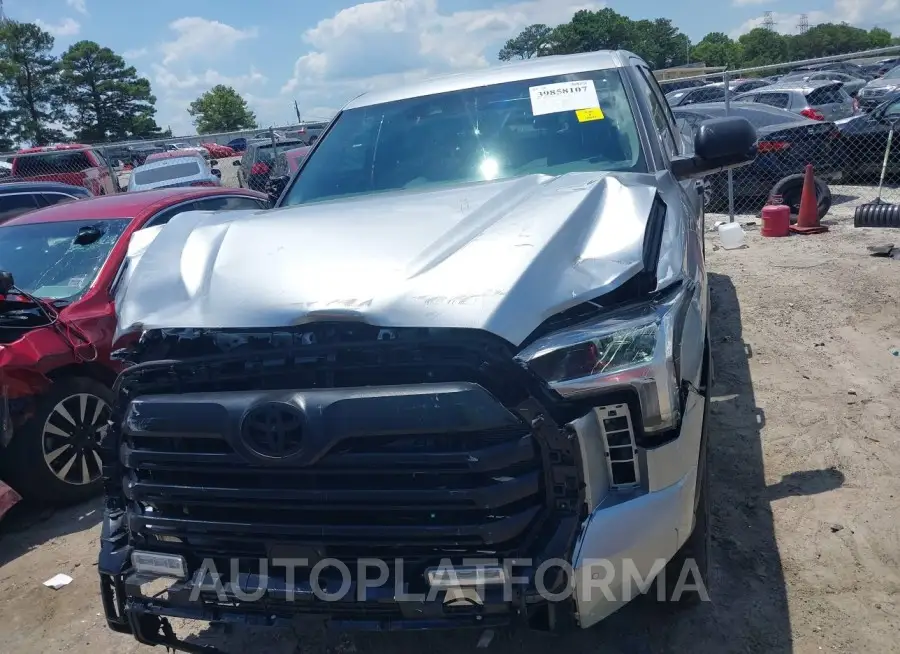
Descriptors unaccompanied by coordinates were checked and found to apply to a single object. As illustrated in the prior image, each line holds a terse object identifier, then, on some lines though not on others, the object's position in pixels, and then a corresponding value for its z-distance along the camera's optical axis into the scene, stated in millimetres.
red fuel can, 9125
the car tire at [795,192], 9527
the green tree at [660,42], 95212
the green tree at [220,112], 84562
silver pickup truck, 1949
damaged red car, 4031
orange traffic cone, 9078
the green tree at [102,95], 68375
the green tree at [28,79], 61094
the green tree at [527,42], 103712
